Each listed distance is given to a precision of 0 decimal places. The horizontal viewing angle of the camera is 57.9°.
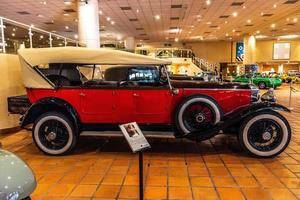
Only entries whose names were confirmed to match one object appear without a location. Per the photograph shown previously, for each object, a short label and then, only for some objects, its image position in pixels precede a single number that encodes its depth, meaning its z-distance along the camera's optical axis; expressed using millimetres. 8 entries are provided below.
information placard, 2390
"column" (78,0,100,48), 10383
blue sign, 32781
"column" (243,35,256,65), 25969
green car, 18891
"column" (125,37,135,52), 26059
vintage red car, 4148
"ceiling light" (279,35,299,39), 29141
